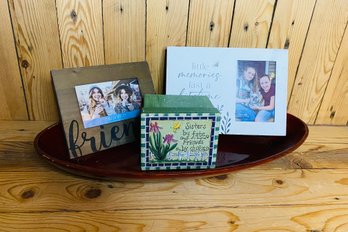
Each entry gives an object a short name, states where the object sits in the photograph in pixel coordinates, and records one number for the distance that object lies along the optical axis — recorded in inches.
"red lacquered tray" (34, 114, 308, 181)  23.0
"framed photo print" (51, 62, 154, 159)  24.7
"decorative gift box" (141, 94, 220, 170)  22.6
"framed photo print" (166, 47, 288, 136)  29.7
